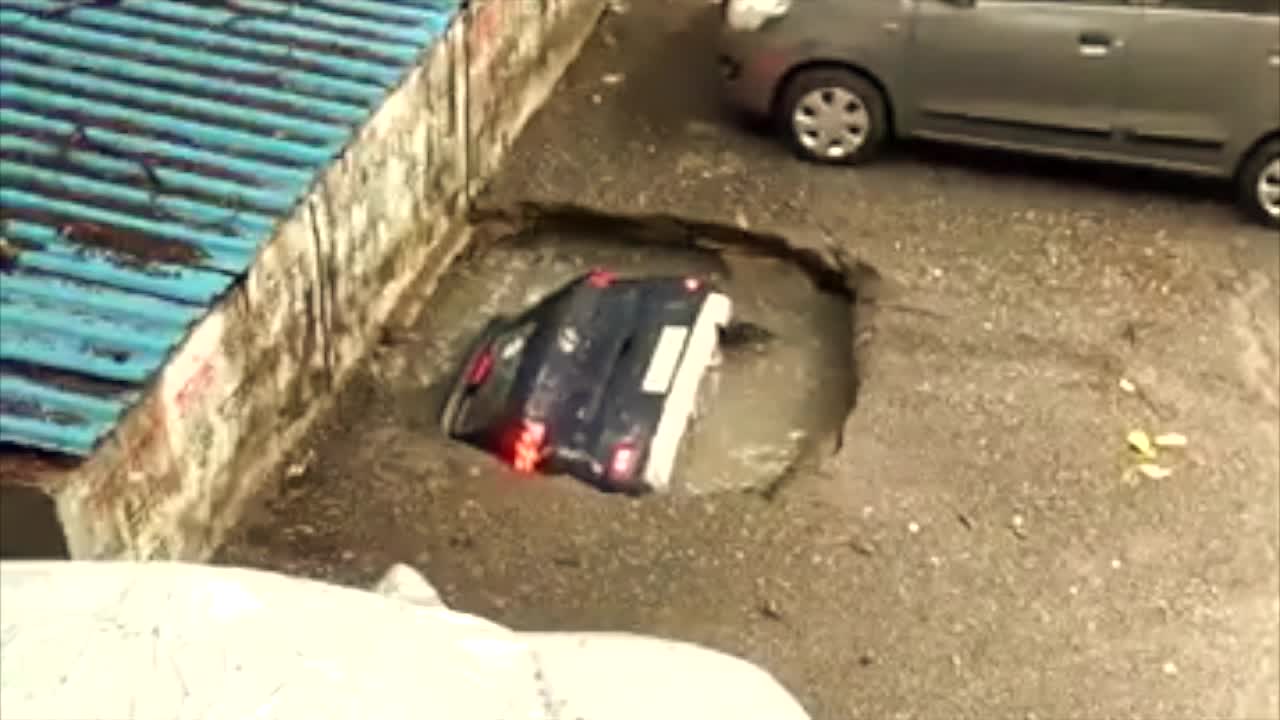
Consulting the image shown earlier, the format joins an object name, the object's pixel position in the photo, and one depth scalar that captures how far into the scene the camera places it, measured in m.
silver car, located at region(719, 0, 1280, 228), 8.88
